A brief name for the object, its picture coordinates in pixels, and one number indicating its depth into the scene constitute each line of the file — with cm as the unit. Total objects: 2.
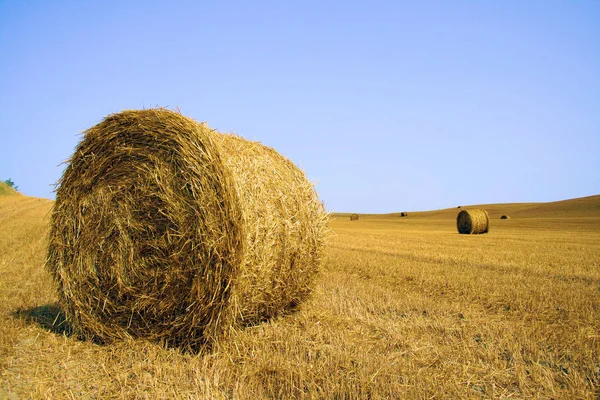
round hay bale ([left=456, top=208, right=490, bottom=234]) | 2305
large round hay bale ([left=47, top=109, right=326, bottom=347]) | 430
